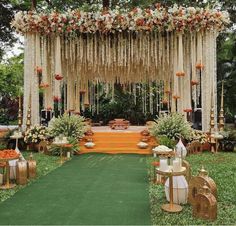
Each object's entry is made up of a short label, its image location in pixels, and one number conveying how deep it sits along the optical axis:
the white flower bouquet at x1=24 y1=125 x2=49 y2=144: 8.92
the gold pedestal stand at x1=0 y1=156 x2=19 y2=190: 5.13
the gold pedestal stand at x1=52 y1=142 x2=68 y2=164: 7.23
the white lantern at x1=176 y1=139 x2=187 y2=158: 6.52
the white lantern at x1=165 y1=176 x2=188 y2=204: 4.25
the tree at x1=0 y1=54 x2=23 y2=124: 13.38
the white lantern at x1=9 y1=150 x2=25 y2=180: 5.58
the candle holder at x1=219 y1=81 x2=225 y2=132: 9.13
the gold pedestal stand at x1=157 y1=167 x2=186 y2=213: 4.00
